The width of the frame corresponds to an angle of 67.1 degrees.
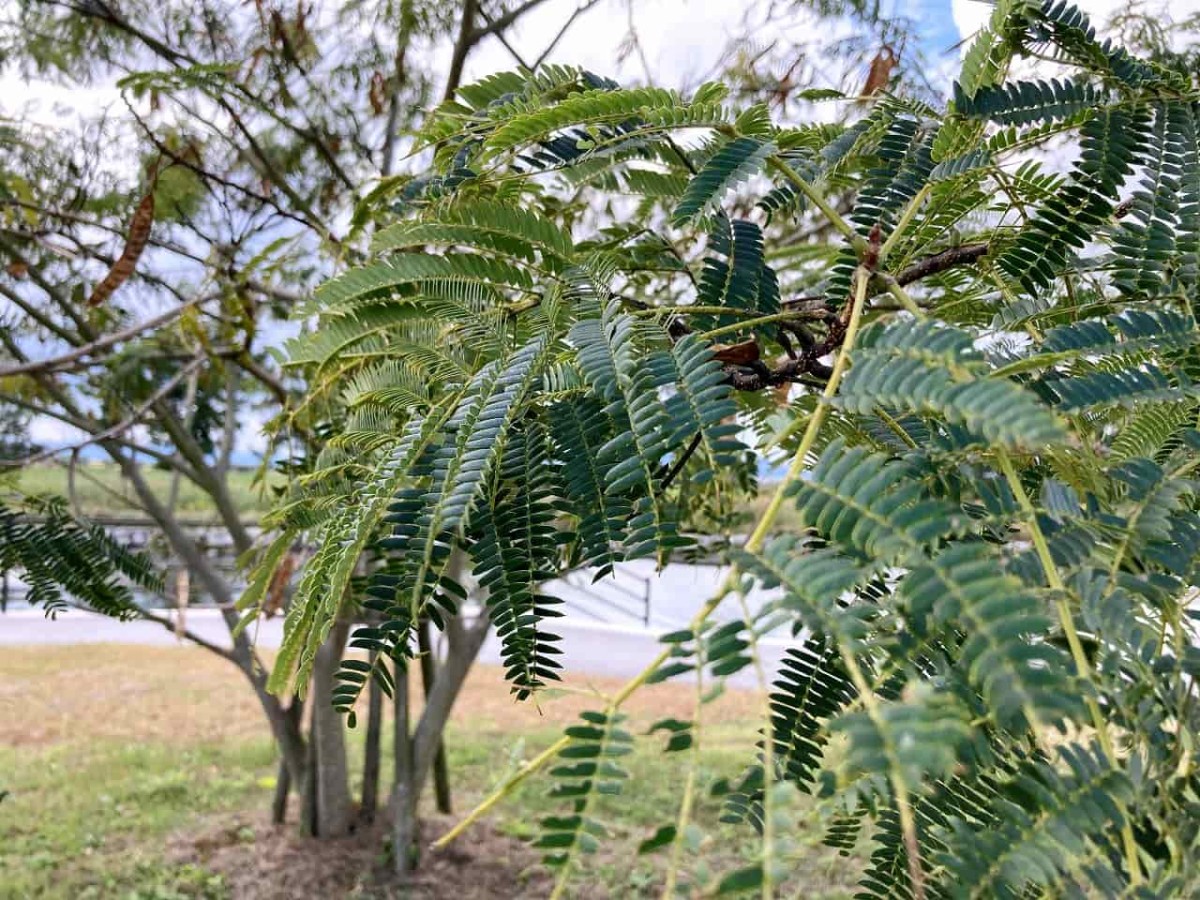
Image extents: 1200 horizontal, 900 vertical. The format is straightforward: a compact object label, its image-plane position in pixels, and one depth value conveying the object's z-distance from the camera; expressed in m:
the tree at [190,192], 1.89
